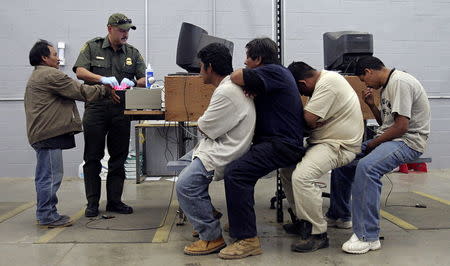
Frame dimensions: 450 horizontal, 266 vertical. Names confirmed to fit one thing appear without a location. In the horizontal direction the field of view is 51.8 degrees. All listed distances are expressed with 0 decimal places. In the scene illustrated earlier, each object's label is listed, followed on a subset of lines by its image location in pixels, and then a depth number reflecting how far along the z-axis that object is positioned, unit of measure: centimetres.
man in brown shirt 394
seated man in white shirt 320
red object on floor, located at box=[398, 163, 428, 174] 722
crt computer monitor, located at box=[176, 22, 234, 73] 442
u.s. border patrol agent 442
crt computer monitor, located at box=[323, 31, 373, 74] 471
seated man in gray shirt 331
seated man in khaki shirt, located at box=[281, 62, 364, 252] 327
